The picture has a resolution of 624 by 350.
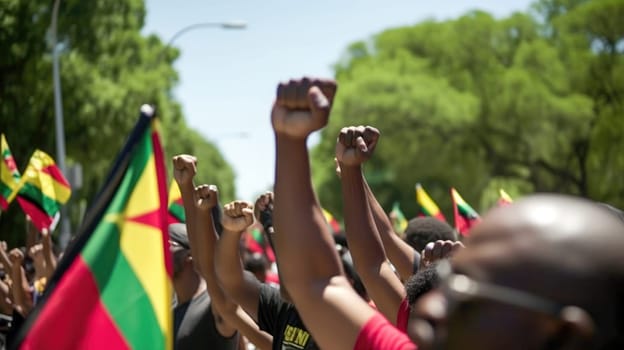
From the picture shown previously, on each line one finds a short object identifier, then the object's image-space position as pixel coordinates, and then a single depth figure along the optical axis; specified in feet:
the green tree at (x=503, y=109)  122.01
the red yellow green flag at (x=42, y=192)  28.86
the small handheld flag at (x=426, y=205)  36.42
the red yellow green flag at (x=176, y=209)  24.34
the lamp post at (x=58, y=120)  66.28
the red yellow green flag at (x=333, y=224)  47.03
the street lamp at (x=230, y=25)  84.84
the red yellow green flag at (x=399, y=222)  50.28
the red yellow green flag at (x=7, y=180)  28.86
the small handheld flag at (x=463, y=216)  28.99
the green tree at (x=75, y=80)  75.66
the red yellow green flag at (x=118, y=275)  7.88
